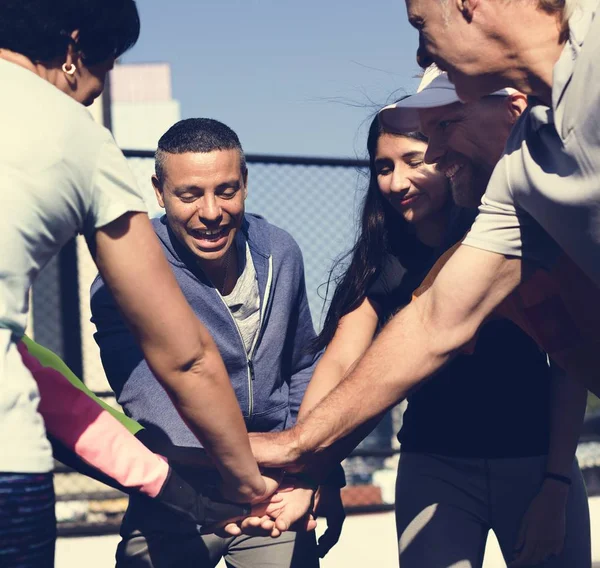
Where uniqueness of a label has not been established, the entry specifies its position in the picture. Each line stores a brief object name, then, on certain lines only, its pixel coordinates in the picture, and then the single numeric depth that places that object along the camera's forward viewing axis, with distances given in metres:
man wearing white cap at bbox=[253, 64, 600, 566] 2.60
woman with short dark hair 1.70
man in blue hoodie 2.99
